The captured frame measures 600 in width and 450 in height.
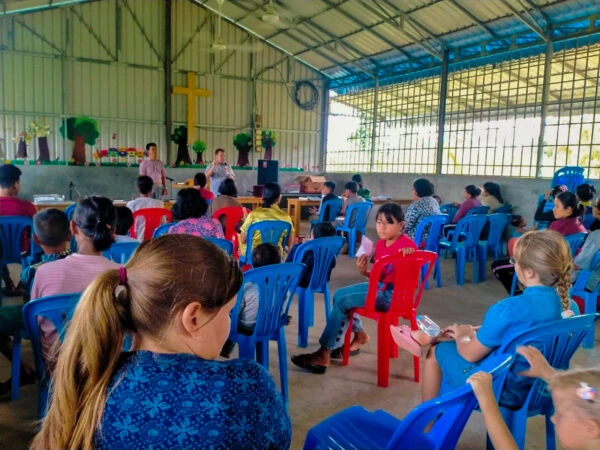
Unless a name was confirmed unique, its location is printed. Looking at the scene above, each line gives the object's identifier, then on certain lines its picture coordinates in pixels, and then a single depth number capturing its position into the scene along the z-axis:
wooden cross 11.39
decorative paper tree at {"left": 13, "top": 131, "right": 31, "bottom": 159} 9.38
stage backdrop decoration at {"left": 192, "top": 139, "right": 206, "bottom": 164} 11.40
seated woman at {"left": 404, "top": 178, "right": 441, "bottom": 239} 4.97
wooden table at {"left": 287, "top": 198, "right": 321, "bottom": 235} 7.45
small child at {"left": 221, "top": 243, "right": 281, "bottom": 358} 2.26
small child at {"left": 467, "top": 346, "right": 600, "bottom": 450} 1.08
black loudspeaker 10.02
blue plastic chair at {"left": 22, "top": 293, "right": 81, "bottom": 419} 1.62
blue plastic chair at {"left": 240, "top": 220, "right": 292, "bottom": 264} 3.77
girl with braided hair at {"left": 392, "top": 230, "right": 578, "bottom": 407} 1.66
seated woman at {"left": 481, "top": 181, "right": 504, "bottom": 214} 6.62
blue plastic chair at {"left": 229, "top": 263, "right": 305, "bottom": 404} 2.22
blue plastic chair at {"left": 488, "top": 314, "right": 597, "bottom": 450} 1.54
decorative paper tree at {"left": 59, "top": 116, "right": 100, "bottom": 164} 10.23
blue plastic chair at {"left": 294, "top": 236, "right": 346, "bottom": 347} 3.02
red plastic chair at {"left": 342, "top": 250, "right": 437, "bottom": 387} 2.57
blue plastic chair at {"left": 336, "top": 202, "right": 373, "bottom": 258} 6.28
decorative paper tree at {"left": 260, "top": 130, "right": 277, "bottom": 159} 12.55
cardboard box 11.15
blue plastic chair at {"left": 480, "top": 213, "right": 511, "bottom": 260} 5.25
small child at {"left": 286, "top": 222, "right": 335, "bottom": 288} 3.01
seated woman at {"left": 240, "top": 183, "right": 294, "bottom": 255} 3.82
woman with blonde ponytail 0.79
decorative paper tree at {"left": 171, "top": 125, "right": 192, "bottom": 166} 11.21
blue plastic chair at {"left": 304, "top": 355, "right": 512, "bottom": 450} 1.15
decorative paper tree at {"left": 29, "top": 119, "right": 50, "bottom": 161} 9.73
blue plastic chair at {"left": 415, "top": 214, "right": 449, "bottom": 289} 4.78
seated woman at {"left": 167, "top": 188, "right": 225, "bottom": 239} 3.30
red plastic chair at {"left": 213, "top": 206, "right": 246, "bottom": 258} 4.58
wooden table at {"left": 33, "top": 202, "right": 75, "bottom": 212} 5.35
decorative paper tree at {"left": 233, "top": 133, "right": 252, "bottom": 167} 12.01
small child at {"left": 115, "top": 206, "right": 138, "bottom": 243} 3.33
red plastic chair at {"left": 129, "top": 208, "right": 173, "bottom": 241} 4.23
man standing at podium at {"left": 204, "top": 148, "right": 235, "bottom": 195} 7.57
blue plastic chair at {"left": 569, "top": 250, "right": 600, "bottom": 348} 3.20
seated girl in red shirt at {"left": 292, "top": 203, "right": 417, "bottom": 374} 2.63
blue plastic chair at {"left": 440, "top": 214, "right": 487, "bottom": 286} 5.02
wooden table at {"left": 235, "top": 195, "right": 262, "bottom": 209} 7.21
